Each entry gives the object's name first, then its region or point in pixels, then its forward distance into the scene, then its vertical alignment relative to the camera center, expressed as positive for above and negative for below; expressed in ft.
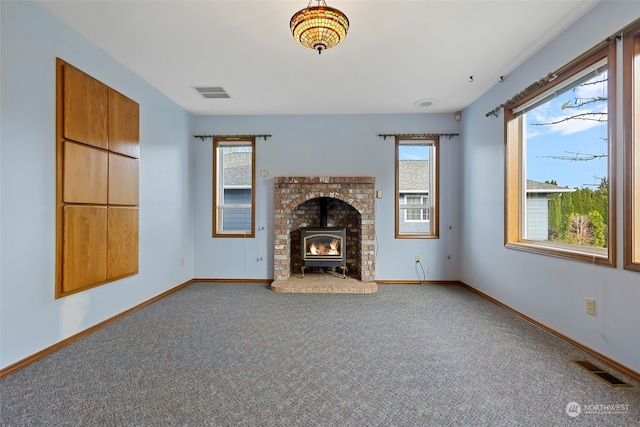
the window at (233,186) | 14.64 +1.46
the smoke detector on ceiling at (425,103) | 12.53 +5.10
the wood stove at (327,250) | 13.89 -1.72
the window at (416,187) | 14.38 +1.38
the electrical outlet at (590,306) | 6.85 -2.28
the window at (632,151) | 6.01 +1.37
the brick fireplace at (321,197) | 13.73 +0.53
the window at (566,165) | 6.85 +1.46
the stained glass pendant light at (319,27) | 5.71 +3.96
